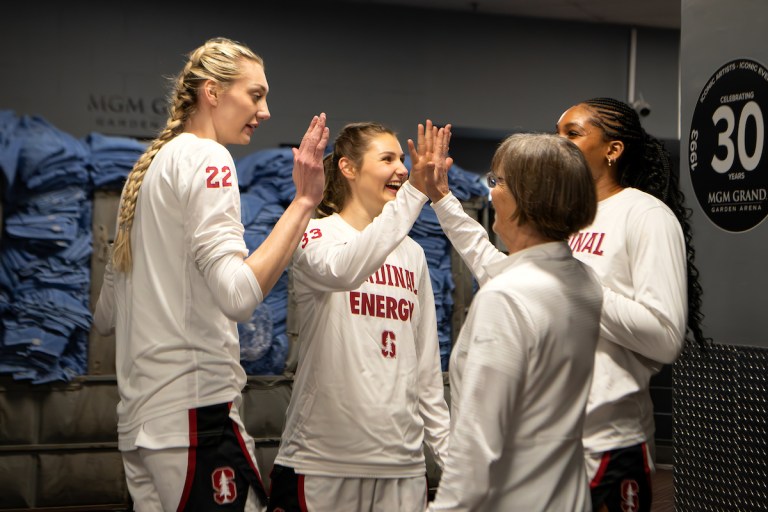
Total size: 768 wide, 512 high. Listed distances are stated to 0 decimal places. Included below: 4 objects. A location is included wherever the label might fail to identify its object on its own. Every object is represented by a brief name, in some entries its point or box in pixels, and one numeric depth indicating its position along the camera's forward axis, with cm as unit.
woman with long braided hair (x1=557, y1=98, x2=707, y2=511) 206
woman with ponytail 245
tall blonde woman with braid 195
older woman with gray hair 148
